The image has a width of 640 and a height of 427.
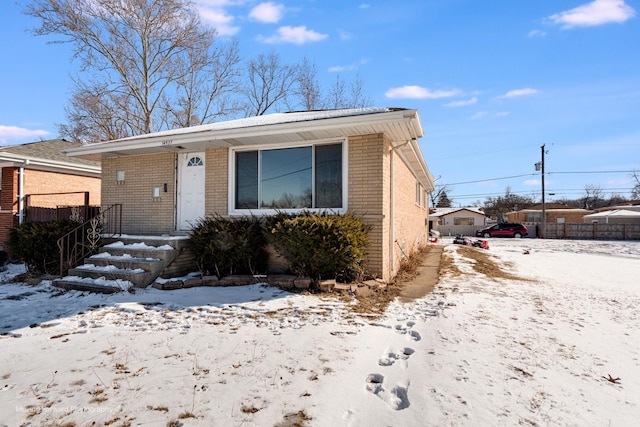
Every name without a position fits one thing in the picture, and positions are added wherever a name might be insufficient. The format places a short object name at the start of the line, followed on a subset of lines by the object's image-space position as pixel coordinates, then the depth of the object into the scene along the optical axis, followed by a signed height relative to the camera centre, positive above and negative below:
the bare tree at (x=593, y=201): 64.86 +3.03
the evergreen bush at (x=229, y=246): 6.48 -0.63
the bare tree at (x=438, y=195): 59.88 +3.91
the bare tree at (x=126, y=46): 15.78 +8.98
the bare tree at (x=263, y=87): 22.94 +9.06
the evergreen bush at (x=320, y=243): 5.66 -0.49
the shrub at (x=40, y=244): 7.38 -0.68
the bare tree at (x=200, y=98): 20.55 +7.73
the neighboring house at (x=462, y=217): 40.88 -0.17
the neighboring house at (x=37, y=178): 11.00 +1.34
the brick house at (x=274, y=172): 6.60 +1.03
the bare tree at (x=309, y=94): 23.30 +8.68
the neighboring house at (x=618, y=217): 32.34 -0.09
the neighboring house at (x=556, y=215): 40.03 +0.10
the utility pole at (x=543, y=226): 30.38 -0.95
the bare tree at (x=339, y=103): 22.98 +7.98
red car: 32.06 -1.42
